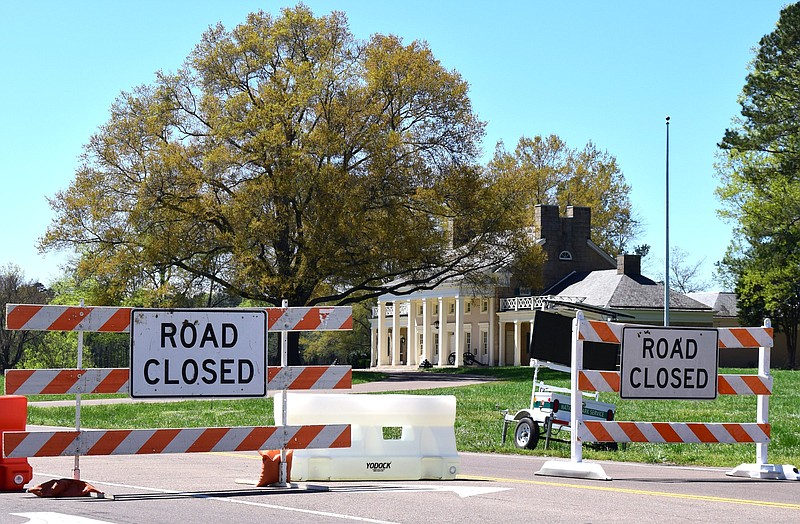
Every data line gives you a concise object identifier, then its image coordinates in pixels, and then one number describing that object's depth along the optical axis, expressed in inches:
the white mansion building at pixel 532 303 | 3026.6
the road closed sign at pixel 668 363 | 494.9
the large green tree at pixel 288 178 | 2185.0
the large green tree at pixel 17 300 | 3400.6
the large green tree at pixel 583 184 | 3612.2
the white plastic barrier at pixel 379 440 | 480.1
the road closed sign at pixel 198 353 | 431.8
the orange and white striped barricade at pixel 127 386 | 415.8
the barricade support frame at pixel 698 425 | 495.8
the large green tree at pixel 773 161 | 2426.2
